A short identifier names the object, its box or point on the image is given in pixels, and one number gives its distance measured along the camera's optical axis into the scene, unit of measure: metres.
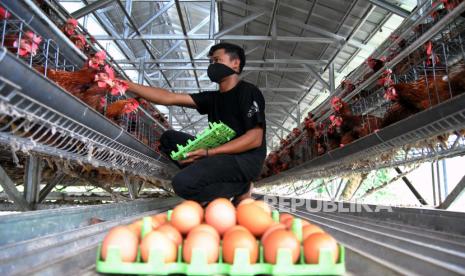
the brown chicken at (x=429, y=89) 2.30
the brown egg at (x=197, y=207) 1.18
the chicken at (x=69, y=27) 2.73
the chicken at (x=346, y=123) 3.95
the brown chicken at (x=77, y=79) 2.33
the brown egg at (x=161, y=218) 1.22
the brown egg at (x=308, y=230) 1.00
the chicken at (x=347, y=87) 4.57
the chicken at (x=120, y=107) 2.75
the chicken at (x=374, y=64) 3.63
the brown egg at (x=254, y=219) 1.07
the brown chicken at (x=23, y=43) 1.72
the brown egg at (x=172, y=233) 0.96
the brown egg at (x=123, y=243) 0.89
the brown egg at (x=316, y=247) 0.89
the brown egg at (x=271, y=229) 0.97
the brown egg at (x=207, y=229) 0.98
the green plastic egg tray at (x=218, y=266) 0.86
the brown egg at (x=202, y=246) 0.90
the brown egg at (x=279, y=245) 0.89
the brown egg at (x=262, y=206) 1.20
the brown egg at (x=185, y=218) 1.09
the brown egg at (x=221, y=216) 1.11
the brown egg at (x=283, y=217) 1.28
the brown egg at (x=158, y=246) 0.89
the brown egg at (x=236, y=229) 0.99
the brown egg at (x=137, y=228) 0.99
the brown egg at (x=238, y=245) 0.90
